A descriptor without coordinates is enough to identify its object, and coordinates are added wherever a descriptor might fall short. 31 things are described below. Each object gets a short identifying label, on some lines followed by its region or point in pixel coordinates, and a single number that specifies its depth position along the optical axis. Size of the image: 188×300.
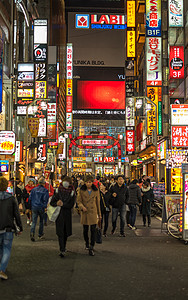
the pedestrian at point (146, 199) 16.11
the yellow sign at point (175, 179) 27.25
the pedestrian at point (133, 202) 15.14
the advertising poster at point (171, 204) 13.32
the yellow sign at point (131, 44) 53.81
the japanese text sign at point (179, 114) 23.34
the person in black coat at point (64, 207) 9.54
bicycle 12.47
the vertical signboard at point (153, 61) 34.69
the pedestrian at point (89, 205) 9.81
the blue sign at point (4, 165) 26.48
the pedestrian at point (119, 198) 13.36
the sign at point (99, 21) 82.31
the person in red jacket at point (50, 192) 15.80
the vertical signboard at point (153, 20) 34.59
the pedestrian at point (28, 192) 15.98
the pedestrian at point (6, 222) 7.19
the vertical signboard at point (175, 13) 29.60
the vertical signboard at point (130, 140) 55.12
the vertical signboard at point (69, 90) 64.38
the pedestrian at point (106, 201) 12.95
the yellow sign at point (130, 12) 54.19
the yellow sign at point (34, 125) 33.44
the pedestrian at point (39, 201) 12.48
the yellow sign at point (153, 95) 35.92
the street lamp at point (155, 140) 29.25
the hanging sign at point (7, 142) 27.05
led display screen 88.06
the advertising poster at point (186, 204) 11.18
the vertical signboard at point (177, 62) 28.31
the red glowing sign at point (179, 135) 24.14
